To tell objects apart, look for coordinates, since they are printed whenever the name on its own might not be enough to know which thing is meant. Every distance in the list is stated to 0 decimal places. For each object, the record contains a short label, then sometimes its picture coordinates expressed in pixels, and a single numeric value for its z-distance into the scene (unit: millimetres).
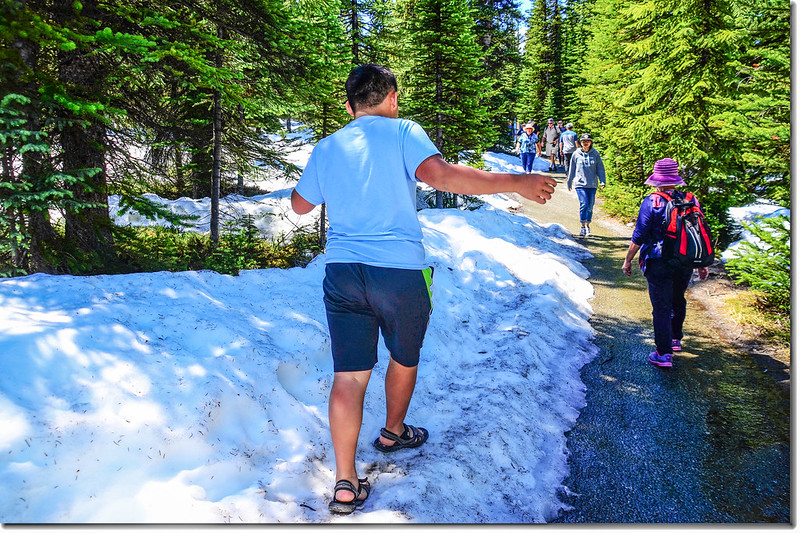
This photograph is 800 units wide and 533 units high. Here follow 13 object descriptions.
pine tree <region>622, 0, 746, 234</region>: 9367
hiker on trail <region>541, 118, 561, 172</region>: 26797
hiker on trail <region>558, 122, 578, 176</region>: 18553
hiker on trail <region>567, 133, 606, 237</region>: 11516
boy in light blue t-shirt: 2781
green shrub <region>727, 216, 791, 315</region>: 5410
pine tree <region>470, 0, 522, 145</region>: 26531
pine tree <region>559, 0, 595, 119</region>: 31966
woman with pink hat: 5066
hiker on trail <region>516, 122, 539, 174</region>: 20859
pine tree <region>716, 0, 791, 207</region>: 5547
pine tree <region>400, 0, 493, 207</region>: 13805
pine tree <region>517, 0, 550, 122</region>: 37250
